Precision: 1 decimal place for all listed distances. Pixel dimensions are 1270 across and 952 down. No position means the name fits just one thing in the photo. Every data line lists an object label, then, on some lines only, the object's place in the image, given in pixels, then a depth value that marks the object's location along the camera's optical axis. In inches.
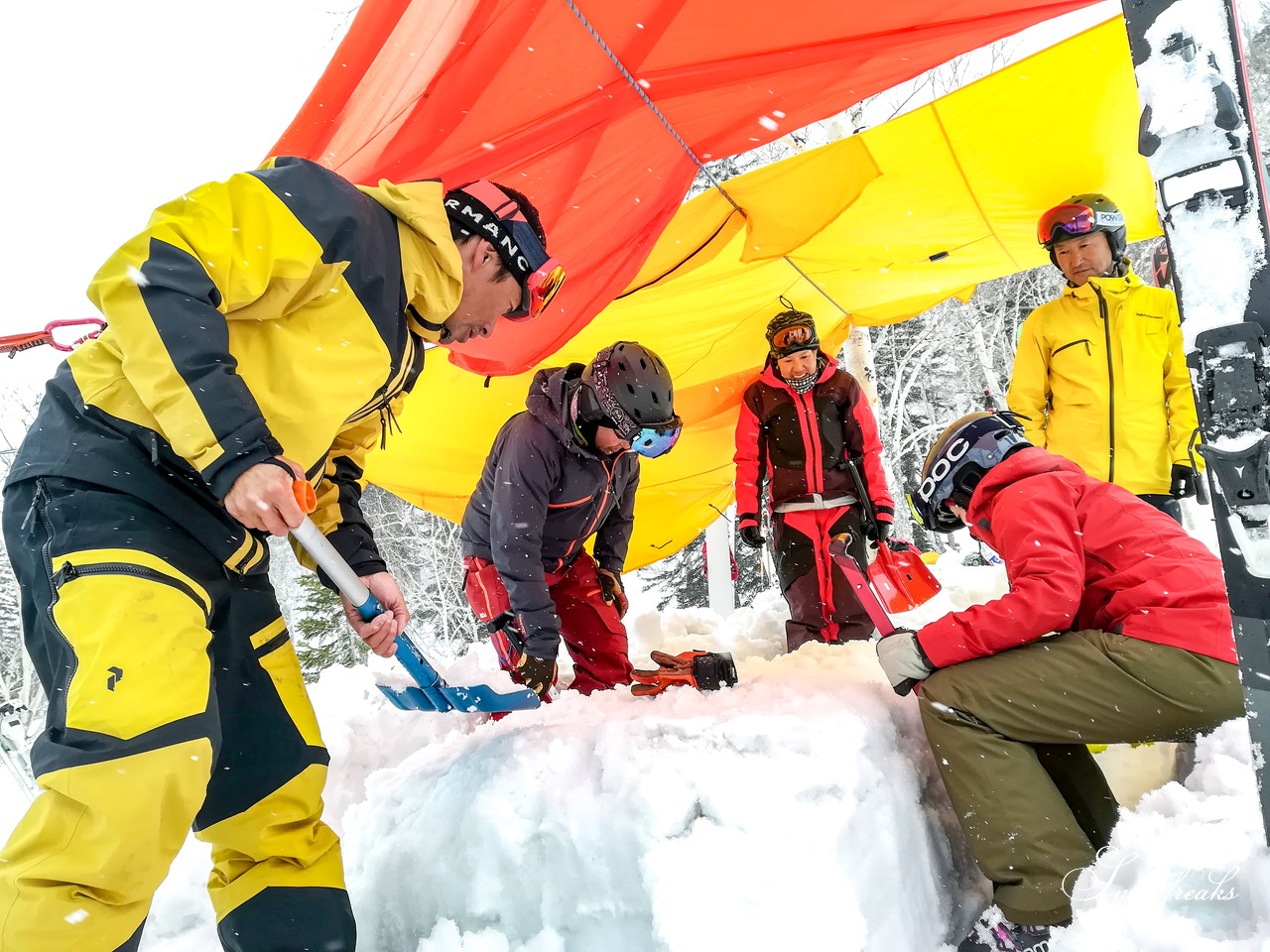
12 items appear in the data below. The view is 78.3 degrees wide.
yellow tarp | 129.0
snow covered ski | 50.9
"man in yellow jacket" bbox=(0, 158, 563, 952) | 46.1
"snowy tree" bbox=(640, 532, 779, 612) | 551.8
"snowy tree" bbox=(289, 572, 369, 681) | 569.9
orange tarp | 86.7
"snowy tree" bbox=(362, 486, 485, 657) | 687.1
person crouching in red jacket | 69.1
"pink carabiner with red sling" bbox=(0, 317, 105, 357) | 83.0
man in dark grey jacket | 120.3
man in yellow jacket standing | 135.3
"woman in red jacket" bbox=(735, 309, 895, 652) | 162.2
